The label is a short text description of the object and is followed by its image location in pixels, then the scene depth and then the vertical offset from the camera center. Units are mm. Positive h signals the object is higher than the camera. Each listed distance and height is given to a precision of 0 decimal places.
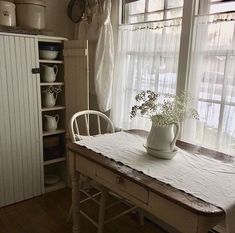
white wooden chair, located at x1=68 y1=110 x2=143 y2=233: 1748 -884
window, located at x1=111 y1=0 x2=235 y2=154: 1662 +62
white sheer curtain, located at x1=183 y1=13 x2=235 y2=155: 1634 -84
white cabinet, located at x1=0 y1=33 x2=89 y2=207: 2154 -385
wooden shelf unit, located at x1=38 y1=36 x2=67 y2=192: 2473 -713
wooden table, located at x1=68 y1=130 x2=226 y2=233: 958 -561
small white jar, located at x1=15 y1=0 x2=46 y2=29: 2270 +450
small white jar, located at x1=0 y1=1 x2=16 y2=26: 2103 +406
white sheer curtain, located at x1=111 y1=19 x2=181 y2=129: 1986 +18
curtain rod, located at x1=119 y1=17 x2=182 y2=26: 1917 +366
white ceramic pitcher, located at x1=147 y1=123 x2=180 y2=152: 1412 -397
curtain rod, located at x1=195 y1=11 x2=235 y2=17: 1587 +356
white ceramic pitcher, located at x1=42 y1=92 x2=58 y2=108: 2484 -360
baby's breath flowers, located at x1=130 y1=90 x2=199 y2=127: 1404 -242
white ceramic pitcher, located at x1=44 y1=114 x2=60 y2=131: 2533 -598
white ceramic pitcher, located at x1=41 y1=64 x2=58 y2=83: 2443 -103
